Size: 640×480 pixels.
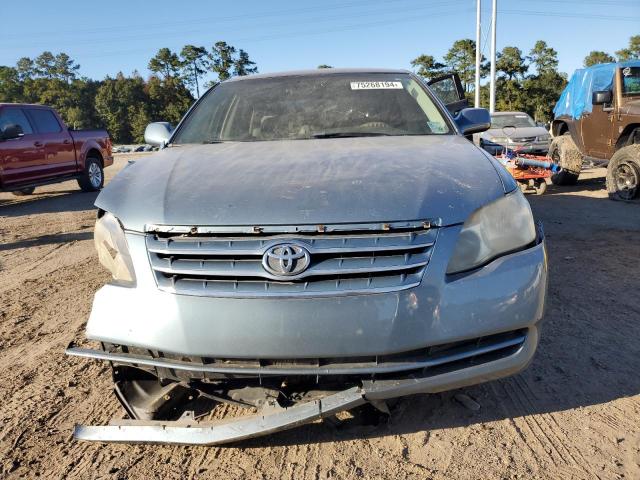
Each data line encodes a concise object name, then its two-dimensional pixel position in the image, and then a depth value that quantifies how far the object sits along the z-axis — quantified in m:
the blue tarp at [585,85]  9.16
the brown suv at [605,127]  8.09
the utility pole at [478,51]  26.67
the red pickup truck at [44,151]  9.35
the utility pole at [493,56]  25.41
